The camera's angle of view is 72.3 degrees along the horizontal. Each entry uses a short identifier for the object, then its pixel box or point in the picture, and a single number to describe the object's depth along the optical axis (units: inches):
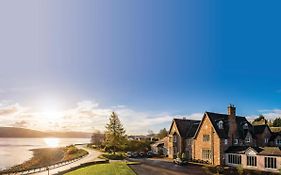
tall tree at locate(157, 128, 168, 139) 2660.8
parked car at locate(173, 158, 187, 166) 1287.2
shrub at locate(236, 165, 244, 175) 1030.5
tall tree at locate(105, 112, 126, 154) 1758.7
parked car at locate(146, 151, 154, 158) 1671.7
